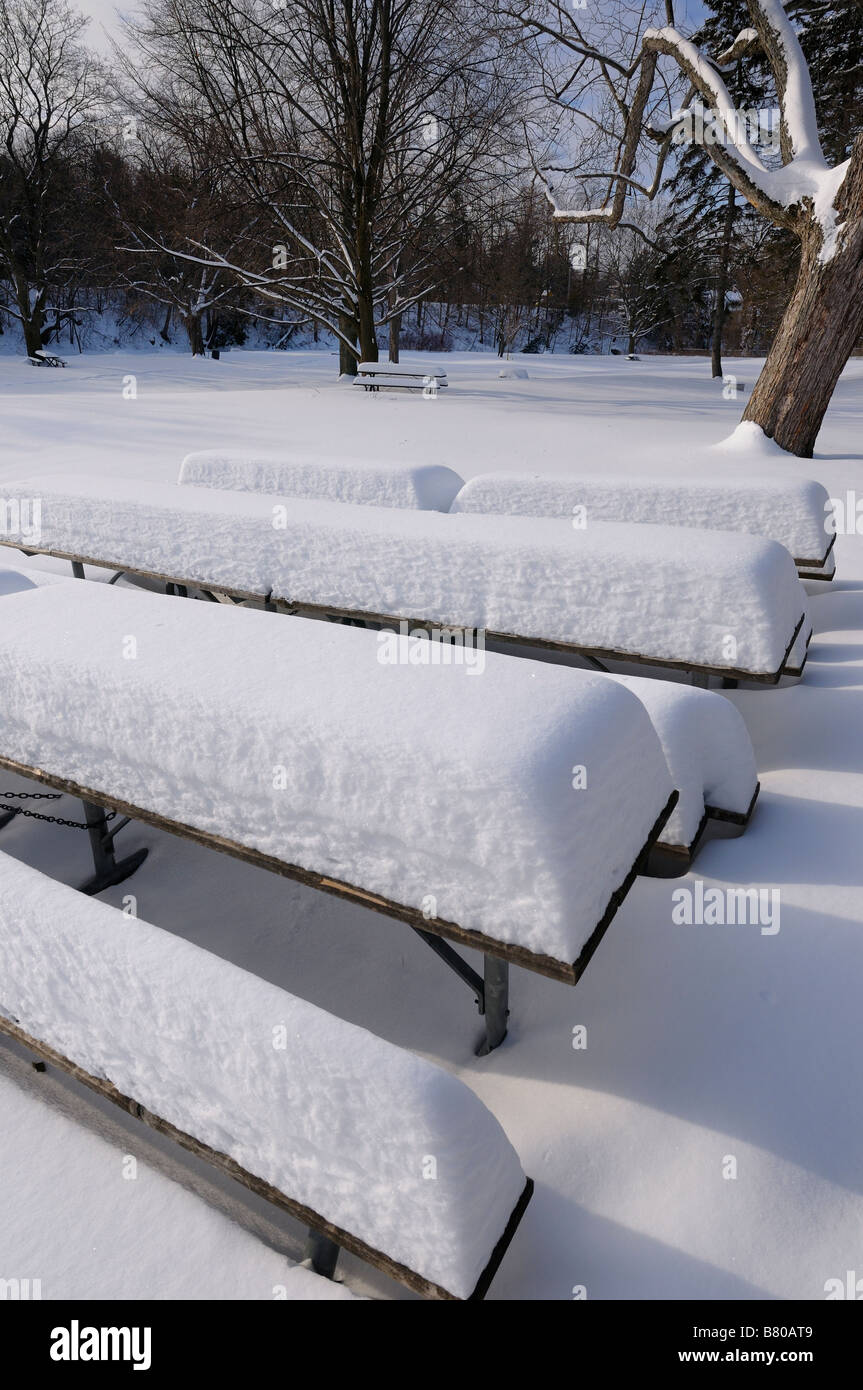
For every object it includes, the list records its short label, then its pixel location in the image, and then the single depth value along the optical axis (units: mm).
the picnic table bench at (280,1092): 1489
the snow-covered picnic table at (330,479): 5367
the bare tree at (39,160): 27516
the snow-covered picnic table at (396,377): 15031
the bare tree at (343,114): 15746
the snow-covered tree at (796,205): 8086
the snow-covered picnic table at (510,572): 3367
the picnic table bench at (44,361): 24183
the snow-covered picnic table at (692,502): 4645
